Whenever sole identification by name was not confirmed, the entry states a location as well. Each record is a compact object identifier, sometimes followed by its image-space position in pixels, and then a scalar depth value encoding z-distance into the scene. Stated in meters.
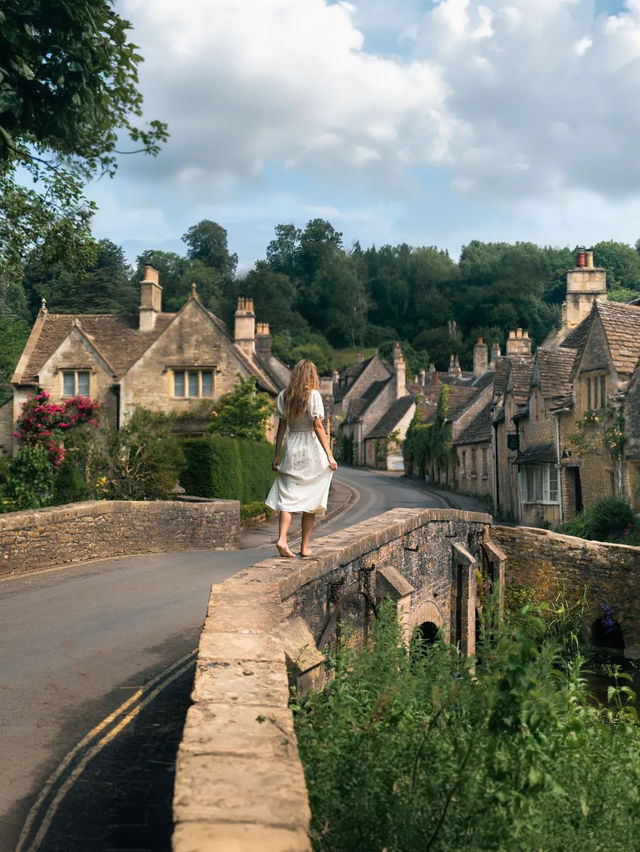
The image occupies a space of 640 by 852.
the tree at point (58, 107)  11.96
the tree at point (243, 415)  32.22
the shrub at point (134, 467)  22.67
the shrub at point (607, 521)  23.40
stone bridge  3.14
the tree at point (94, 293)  72.56
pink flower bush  29.20
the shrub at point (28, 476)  18.66
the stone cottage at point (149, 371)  34.06
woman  8.47
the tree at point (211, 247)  128.75
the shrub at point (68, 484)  22.86
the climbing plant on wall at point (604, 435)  23.66
